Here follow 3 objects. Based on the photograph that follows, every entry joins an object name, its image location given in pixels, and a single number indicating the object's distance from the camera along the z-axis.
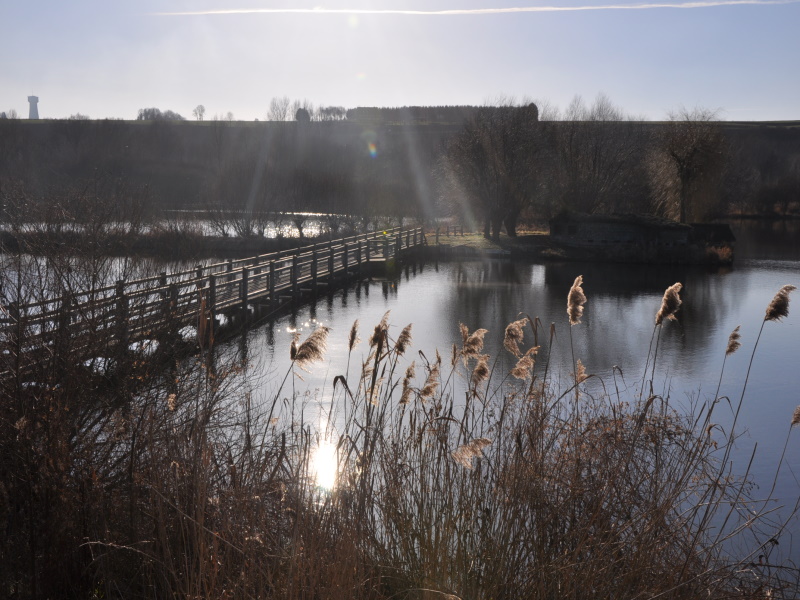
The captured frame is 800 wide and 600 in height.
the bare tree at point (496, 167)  36.78
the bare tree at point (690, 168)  41.16
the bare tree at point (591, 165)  40.84
